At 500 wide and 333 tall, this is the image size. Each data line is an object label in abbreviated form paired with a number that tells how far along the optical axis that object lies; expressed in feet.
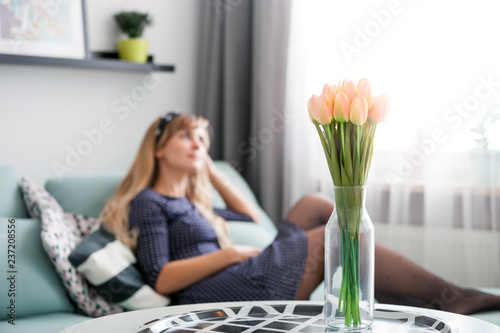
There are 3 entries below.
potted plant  8.75
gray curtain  9.56
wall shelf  7.57
